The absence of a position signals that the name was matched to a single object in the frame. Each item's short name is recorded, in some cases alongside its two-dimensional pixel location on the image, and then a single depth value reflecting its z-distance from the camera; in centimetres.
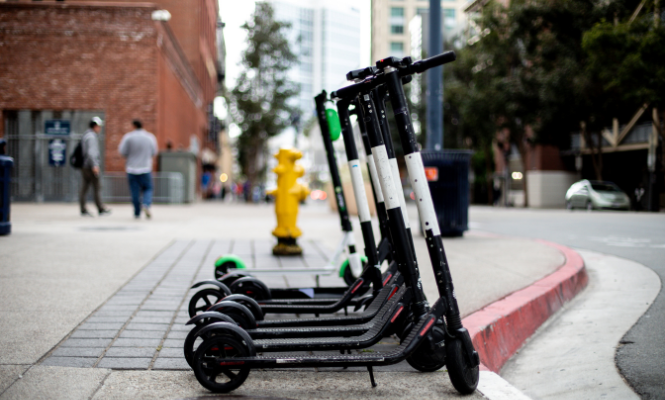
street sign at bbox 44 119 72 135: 2439
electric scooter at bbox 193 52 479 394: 266
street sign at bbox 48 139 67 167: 2412
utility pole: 955
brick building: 2436
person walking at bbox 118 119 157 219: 1270
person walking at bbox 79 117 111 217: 1241
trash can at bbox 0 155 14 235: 729
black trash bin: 927
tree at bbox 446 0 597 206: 2900
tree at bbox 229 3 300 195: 3841
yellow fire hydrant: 723
